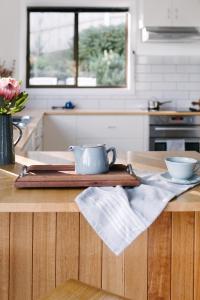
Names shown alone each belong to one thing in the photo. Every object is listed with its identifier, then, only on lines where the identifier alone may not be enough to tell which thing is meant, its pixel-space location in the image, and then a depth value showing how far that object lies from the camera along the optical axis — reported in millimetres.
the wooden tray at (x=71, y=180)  1492
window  5777
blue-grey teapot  1548
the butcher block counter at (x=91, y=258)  1579
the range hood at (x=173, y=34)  5348
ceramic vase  1906
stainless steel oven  5293
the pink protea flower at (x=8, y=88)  1826
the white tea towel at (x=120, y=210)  1287
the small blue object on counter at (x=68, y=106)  5668
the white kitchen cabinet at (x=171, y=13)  5332
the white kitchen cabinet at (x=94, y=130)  5324
